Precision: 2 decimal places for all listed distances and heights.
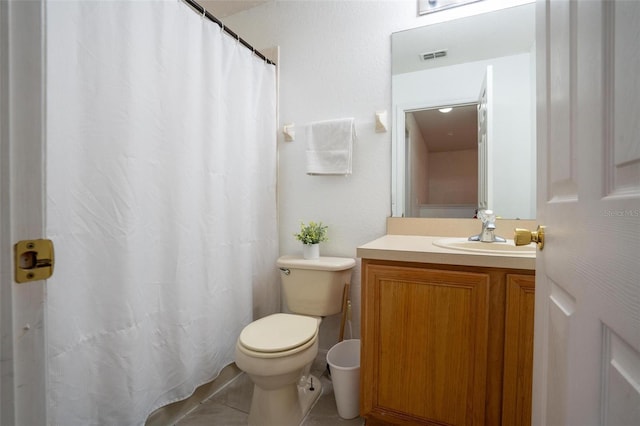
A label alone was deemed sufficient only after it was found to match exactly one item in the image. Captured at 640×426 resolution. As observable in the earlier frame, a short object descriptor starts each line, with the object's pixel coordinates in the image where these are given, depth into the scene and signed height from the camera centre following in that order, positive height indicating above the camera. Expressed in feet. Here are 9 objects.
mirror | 4.81 +1.66
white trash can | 4.52 -2.78
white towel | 5.68 +1.28
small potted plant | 5.75 -0.56
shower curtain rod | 4.50 +3.20
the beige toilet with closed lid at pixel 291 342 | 3.94 -1.85
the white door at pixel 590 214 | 1.07 -0.02
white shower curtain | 3.12 +0.09
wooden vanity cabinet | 3.40 -1.67
